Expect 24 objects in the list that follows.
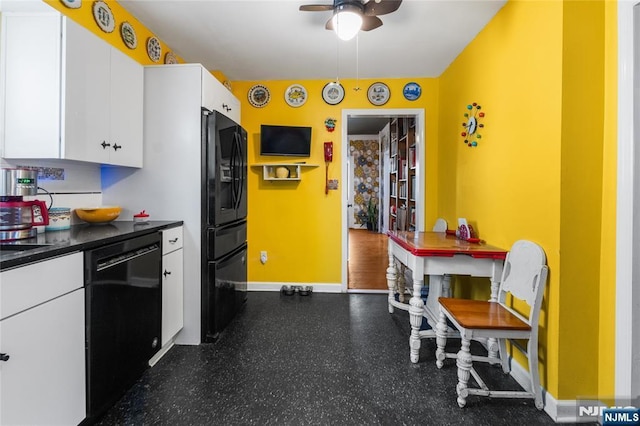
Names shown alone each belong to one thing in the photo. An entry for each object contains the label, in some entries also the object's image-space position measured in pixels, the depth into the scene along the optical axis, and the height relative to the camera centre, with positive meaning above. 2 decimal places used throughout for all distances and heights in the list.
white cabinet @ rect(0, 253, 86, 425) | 1.09 -0.52
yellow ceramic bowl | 2.03 -0.03
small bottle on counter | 2.20 -0.05
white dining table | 2.03 -0.34
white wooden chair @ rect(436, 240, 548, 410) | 1.63 -0.58
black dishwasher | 1.46 -0.55
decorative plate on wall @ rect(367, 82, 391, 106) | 3.63 +1.34
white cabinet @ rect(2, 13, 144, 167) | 1.60 +0.64
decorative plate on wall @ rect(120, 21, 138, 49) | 2.29 +1.30
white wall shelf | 3.63 +0.47
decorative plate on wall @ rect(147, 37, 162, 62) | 2.61 +1.36
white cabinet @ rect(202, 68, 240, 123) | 2.41 +0.97
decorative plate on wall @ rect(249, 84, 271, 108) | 3.71 +1.35
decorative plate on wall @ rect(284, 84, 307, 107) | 3.68 +1.34
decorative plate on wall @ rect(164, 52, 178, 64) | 2.87 +1.41
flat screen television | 3.61 +0.80
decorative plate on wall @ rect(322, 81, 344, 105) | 3.65 +1.35
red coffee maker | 1.47 +0.01
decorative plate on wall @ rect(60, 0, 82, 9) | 1.87 +1.24
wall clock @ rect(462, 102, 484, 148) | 2.53 +0.71
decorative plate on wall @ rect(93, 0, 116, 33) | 2.05 +1.29
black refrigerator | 2.37 -0.08
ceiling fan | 1.91 +1.23
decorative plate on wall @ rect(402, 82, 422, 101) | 3.60 +1.36
